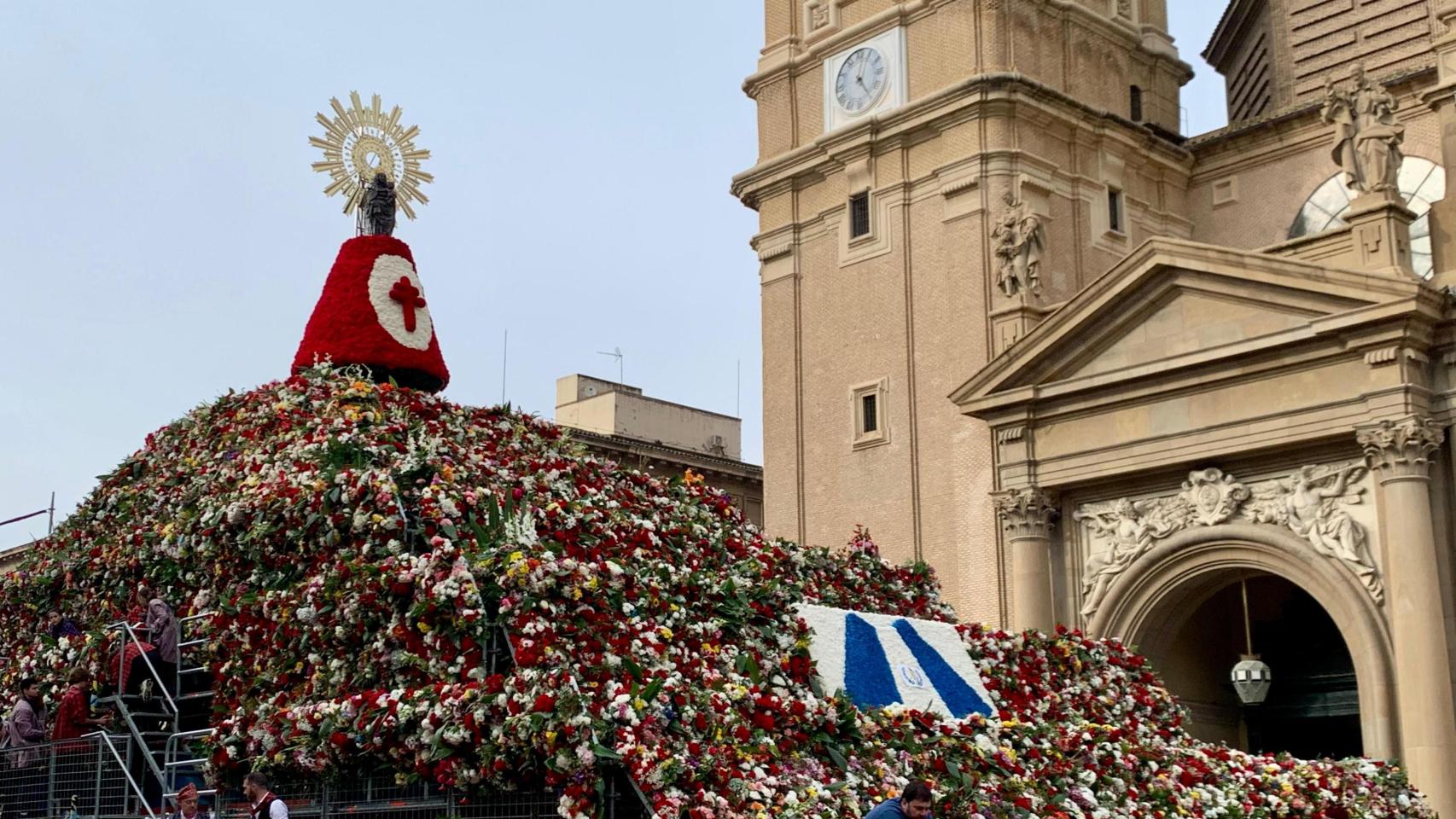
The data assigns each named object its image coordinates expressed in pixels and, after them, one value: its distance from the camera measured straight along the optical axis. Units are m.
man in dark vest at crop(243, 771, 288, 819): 12.97
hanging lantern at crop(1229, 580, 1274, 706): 24.84
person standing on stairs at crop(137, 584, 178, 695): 16.84
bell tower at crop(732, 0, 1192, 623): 33.91
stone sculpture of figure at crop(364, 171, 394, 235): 21.17
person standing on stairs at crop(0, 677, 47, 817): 16.95
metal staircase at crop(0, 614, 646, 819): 14.74
